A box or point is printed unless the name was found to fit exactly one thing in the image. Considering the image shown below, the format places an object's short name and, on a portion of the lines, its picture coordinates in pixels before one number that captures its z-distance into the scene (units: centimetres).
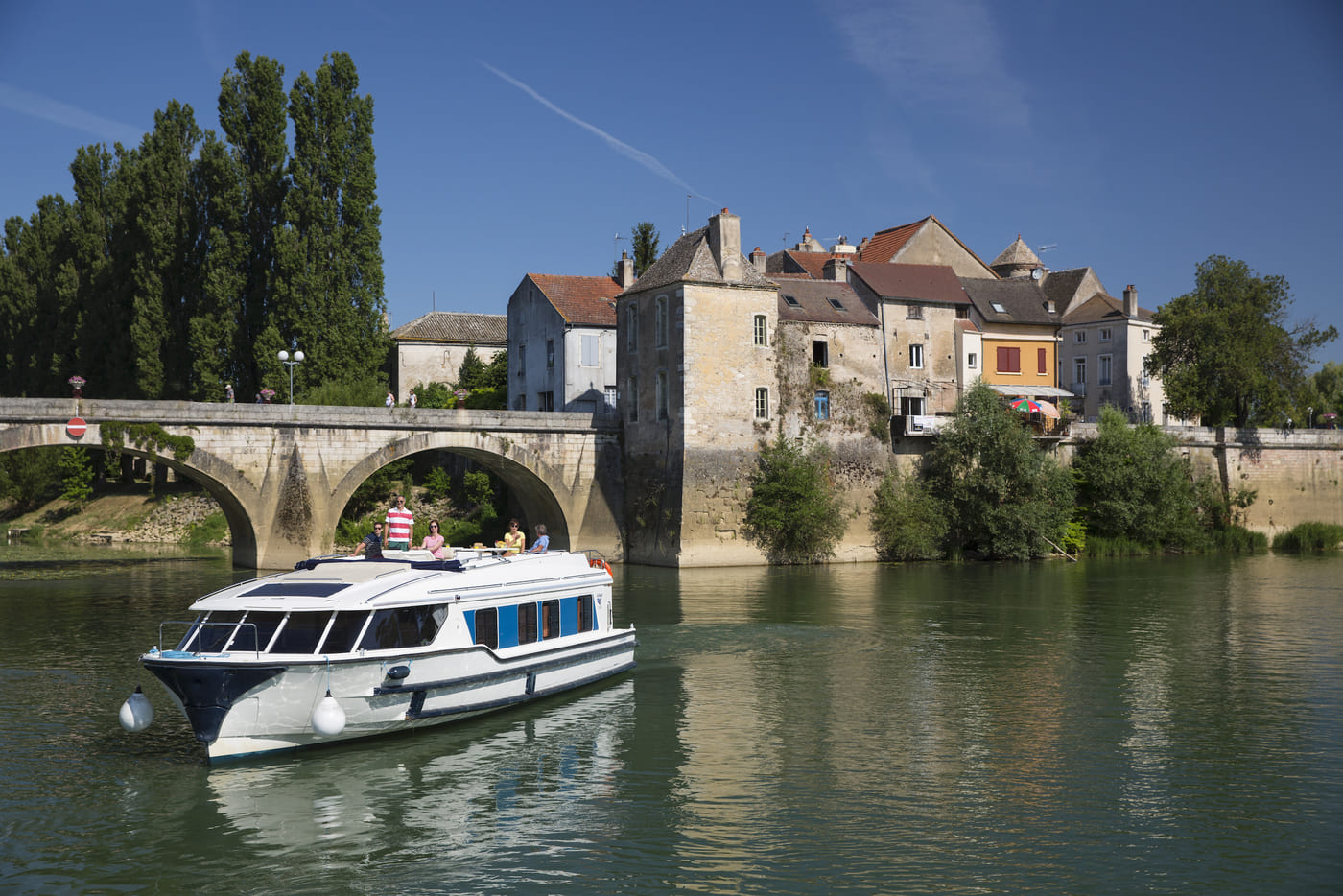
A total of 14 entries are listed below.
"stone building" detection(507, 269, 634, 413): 5238
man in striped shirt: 2027
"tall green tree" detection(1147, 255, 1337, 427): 5172
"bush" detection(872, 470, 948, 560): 4616
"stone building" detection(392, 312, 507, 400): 6488
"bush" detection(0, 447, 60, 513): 5919
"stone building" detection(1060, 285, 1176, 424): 5762
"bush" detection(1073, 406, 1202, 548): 4875
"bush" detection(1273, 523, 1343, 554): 5338
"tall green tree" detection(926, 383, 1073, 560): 4556
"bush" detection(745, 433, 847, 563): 4356
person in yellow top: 2175
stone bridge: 3747
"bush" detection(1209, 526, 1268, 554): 5266
